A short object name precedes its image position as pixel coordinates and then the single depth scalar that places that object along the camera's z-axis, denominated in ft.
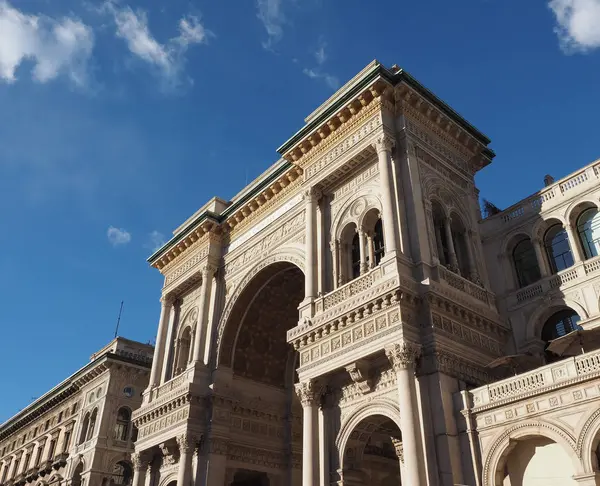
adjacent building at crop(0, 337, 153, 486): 131.85
